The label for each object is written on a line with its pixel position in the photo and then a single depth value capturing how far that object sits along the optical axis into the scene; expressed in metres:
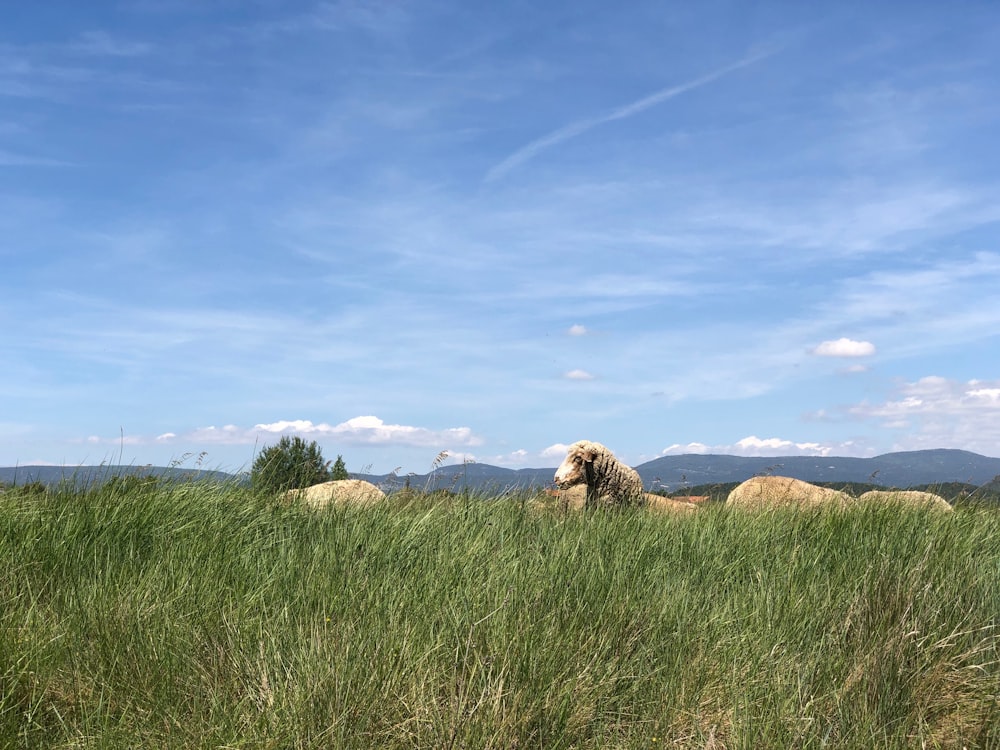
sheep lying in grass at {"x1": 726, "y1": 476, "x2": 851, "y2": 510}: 8.59
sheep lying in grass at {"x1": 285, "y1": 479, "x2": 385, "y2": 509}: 7.09
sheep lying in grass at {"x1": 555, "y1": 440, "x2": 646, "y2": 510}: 10.74
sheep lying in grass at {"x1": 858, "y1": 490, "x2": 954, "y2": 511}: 7.91
